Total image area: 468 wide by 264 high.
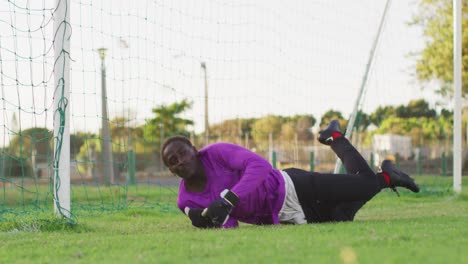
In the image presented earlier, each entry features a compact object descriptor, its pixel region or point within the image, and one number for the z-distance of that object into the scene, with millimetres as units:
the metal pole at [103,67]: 9122
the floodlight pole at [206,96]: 10807
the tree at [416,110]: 17411
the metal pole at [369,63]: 10951
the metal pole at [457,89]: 12203
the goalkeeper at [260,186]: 5613
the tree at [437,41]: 20812
